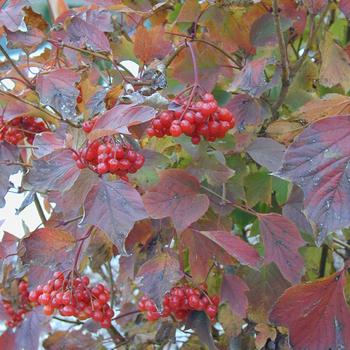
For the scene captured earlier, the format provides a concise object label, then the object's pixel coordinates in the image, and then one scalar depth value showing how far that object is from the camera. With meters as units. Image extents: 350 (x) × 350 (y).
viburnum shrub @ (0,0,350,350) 0.89
